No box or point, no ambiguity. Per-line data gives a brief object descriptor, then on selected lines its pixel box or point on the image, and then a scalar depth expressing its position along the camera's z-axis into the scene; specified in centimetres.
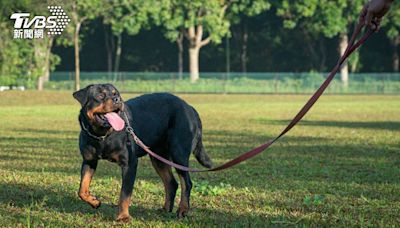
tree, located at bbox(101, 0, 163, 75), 6525
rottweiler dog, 783
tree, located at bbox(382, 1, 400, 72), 6588
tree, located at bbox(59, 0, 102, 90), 5972
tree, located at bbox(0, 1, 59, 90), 4472
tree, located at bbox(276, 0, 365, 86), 6581
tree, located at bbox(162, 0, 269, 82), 6588
